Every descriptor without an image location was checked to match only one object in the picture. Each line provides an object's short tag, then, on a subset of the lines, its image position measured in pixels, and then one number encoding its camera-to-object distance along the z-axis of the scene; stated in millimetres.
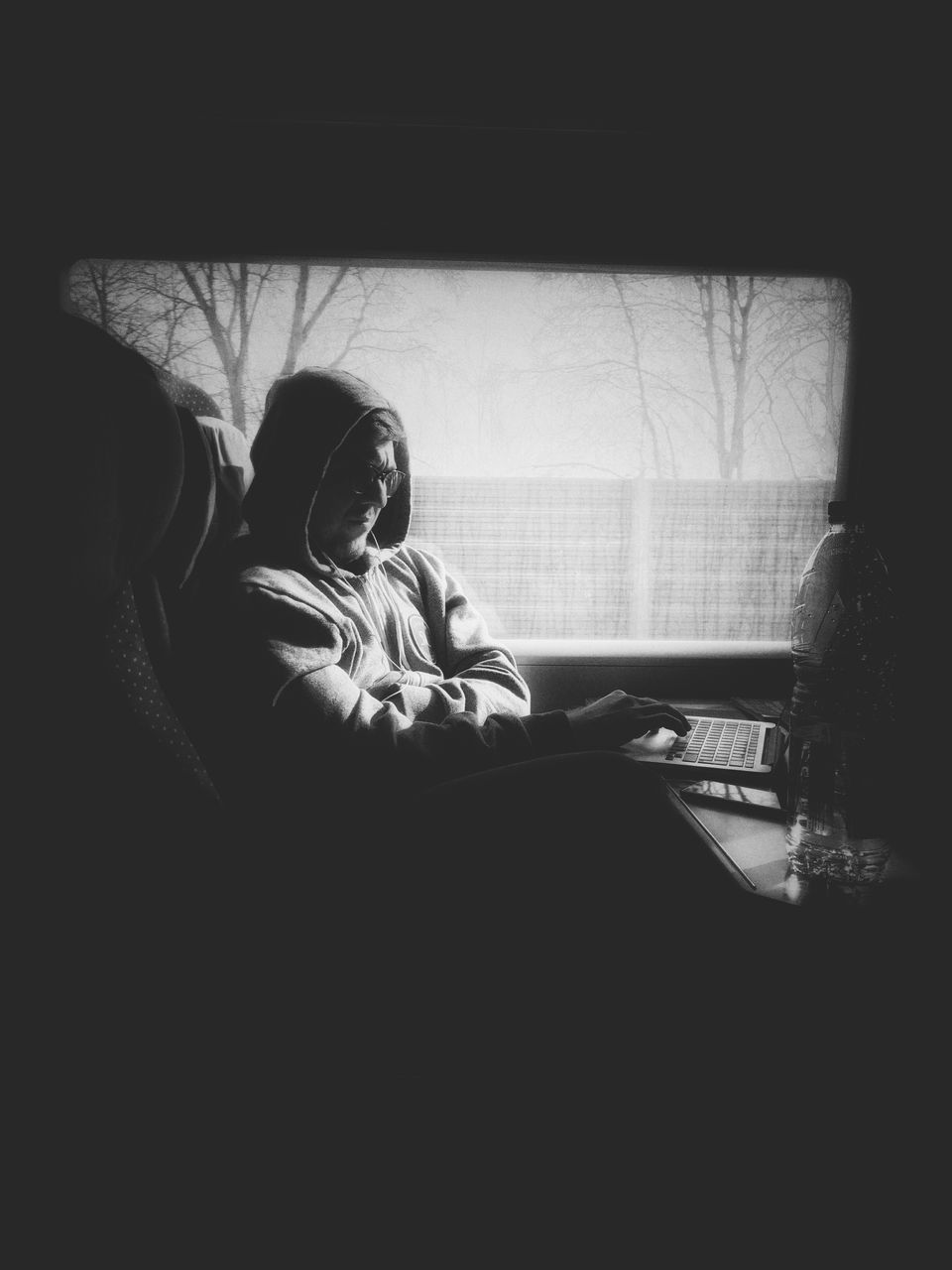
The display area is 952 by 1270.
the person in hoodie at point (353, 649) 1085
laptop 1045
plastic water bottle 796
